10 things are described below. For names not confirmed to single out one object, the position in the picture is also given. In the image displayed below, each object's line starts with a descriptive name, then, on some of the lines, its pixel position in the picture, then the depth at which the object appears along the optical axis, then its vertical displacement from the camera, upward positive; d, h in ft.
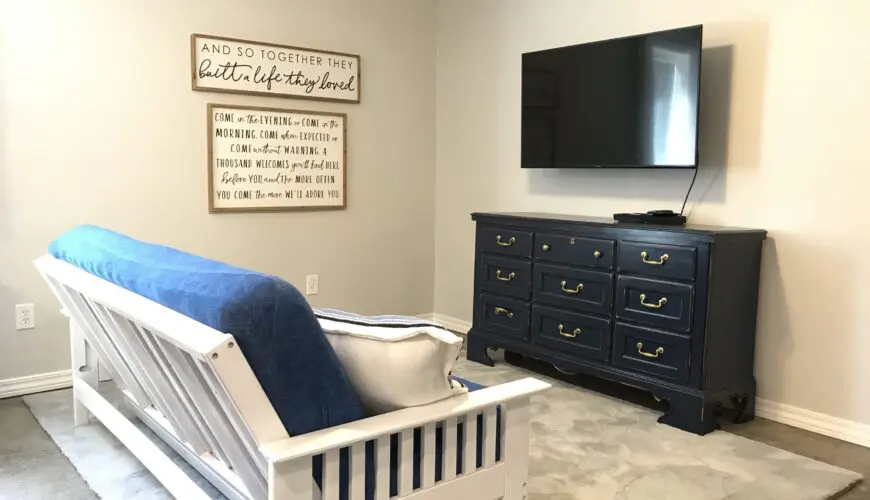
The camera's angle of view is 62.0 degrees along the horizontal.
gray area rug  8.02 -3.32
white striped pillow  5.15 -1.24
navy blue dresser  9.75 -1.71
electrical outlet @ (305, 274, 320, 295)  14.35 -2.02
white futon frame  4.69 -1.80
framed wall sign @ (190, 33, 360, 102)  12.73 +2.08
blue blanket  4.59 -0.95
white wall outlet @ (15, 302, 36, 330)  11.29 -2.20
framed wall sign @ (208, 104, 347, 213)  13.01 +0.42
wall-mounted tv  10.69 +1.38
